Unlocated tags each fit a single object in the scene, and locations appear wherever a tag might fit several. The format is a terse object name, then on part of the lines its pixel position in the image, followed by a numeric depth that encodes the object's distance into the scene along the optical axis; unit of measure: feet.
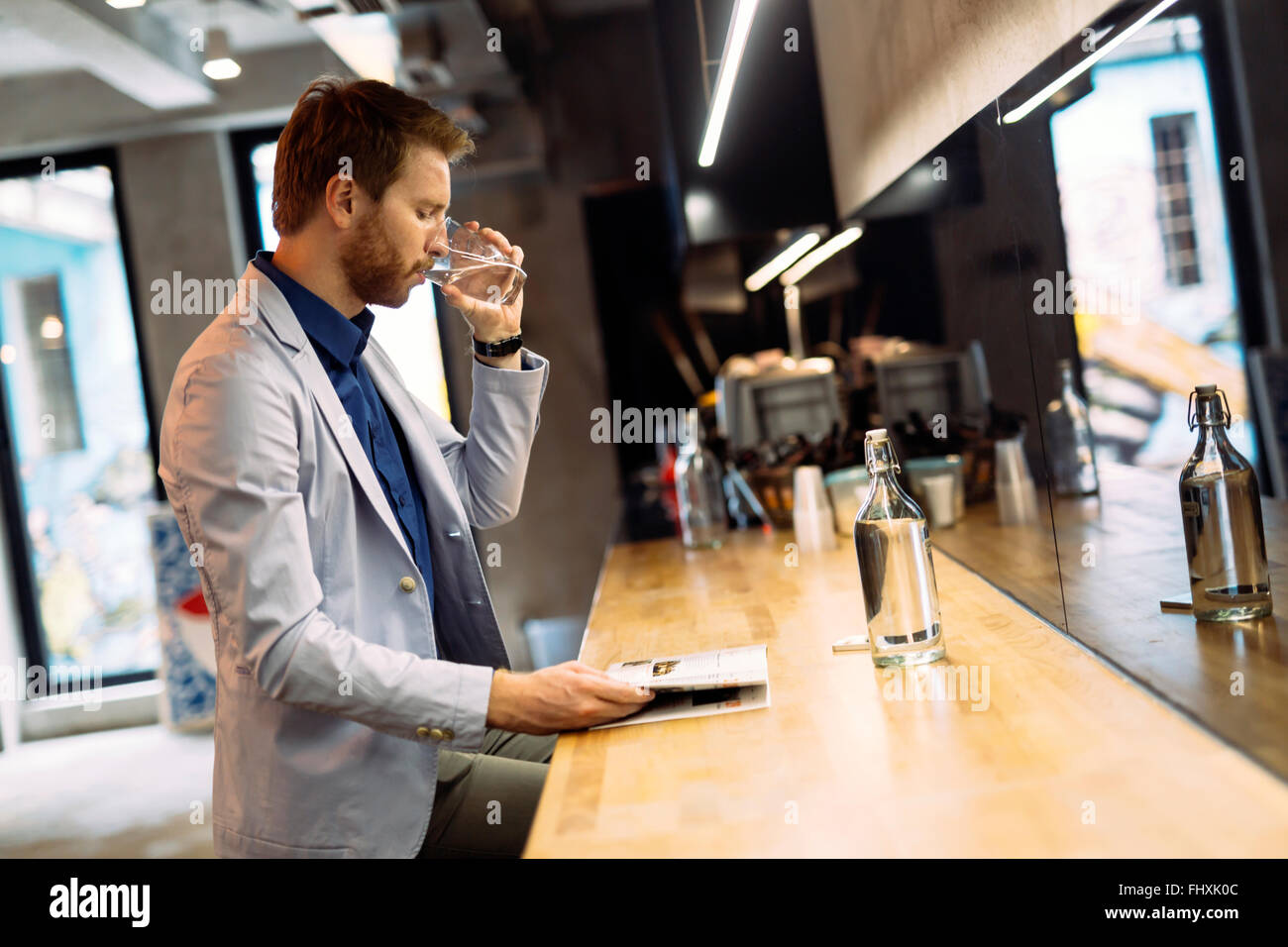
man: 3.91
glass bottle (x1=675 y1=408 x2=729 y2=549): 8.56
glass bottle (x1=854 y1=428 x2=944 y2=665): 4.12
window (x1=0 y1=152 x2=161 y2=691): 16.81
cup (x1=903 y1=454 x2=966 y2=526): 7.38
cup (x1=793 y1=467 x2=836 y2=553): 7.44
